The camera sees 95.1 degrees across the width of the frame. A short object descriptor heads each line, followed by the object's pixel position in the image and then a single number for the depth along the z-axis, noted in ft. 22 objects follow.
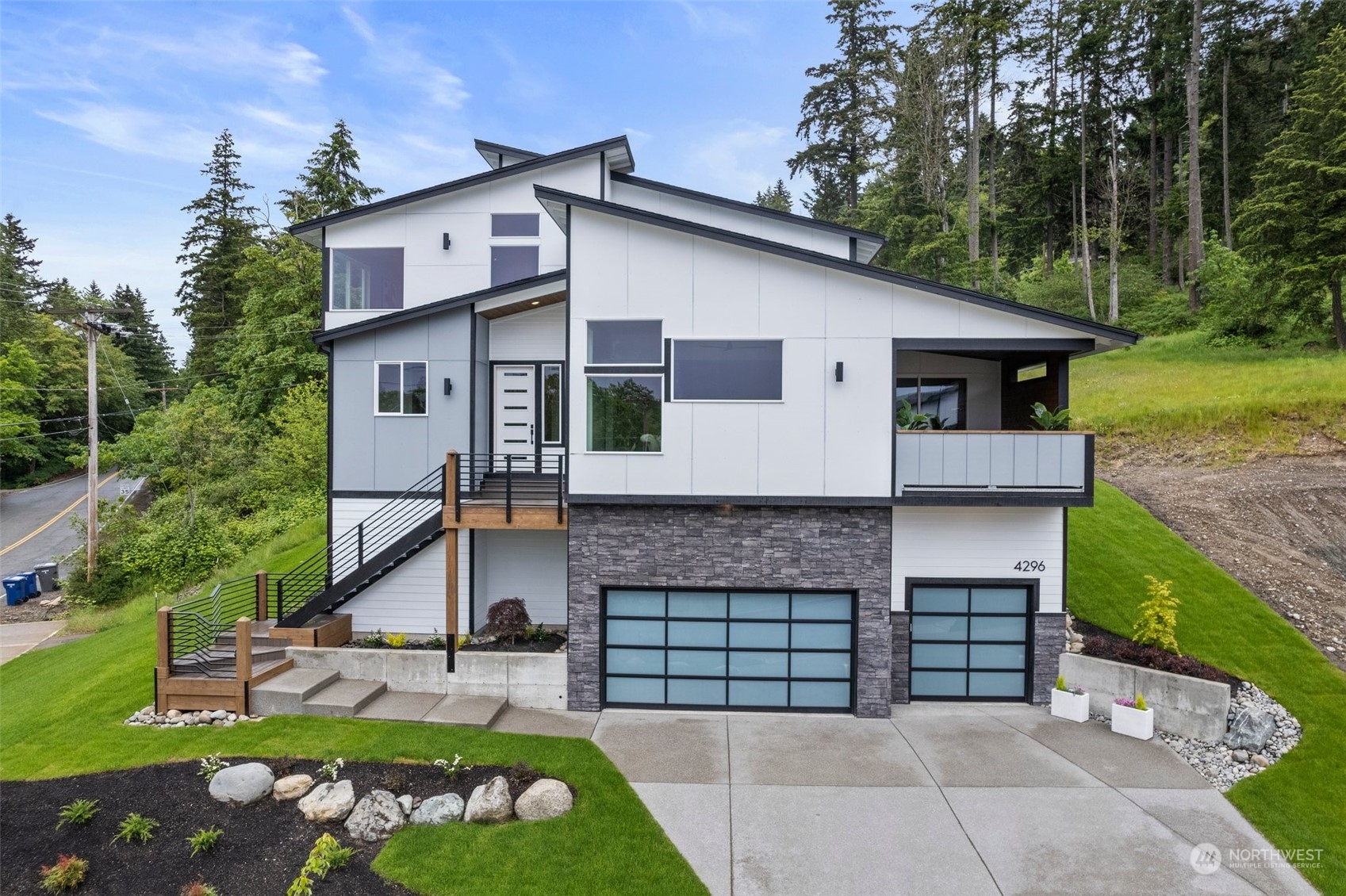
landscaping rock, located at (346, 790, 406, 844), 21.33
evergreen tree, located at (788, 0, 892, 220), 98.53
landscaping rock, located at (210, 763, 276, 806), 22.95
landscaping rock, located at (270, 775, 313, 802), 23.22
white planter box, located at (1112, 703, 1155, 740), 28.27
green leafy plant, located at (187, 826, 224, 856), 20.49
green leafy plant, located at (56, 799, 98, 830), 21.63
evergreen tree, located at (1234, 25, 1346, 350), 60.75
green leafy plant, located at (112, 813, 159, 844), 21.07
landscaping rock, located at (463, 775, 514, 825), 22.17
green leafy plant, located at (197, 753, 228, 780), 24.29
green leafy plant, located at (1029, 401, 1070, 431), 31.71
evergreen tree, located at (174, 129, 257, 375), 120.88
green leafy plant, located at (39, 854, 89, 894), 18.84
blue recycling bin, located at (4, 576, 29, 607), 61.31
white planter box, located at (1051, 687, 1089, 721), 30.45
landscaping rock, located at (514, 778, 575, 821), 22.33
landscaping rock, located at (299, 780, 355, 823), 22.09
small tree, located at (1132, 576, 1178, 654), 30.83
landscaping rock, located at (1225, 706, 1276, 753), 26.55
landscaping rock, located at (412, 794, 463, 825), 22.04
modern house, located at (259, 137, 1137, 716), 30.58
